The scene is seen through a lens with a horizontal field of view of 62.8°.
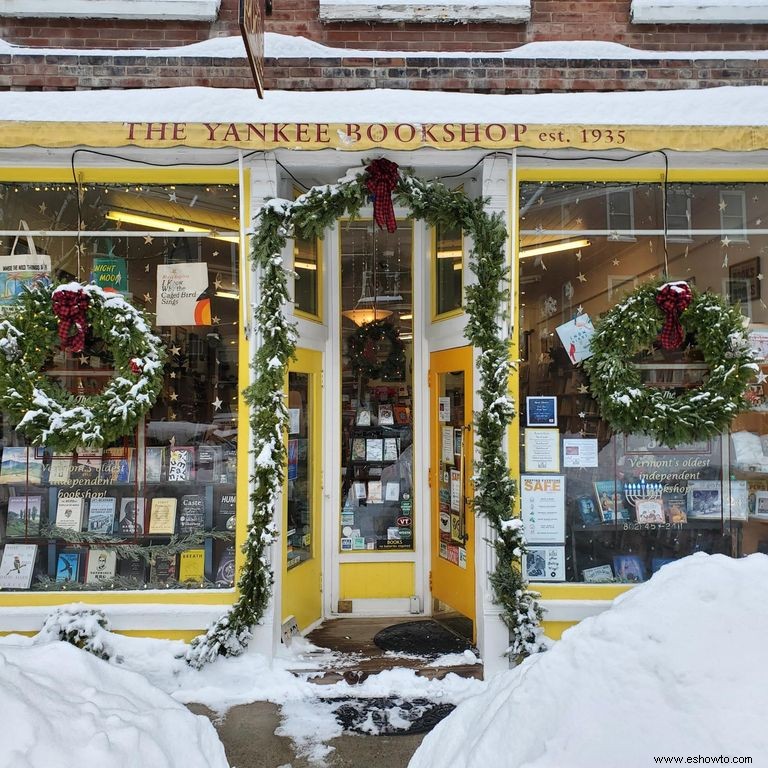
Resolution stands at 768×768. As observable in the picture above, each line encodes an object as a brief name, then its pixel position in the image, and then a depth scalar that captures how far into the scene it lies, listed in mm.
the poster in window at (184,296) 5113
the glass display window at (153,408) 5074
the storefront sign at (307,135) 4473
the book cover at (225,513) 5094
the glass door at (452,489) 5414
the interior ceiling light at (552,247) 5164
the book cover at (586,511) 5145
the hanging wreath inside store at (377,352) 6031
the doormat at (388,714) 4020
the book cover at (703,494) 5152
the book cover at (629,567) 5113
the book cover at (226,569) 5016
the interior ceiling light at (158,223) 5141
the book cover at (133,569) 5047
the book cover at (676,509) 5148
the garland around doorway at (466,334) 4695
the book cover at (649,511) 5156
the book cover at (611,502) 5152
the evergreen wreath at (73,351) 4746
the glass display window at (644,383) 5109
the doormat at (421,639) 5152
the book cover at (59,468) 5113
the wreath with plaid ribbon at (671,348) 4789
